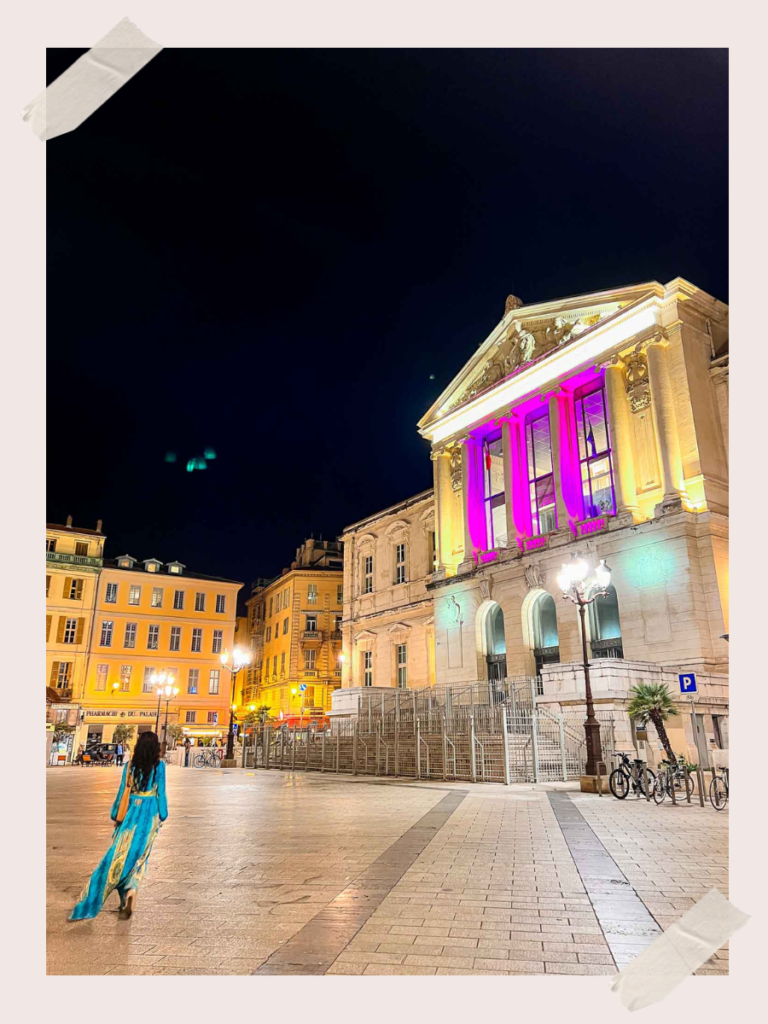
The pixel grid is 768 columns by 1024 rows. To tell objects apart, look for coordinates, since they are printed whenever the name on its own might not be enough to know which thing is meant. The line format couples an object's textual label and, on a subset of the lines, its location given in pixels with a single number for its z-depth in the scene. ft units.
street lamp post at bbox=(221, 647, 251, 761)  98.02
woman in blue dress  15.67
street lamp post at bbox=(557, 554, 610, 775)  49.42
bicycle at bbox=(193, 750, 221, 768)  111.55
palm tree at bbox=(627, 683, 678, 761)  52.44
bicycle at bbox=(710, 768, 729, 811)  38.68
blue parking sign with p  40.78
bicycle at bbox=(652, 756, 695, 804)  42.26
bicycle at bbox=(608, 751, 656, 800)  44.34
